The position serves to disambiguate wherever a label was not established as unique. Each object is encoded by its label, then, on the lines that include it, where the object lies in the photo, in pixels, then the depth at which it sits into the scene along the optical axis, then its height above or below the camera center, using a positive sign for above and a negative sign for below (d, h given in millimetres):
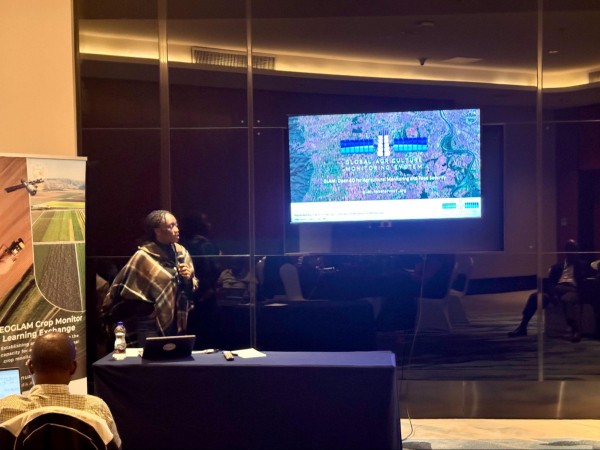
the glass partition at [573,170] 5500 +203
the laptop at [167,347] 4055 -774
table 3830 -1030
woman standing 5211 -538
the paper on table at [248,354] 4103 -832
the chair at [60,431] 2303 -693
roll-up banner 4770 -324
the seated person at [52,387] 2443 -595
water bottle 4230 -793
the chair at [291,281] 5773 -605
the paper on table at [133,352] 4223 -843
